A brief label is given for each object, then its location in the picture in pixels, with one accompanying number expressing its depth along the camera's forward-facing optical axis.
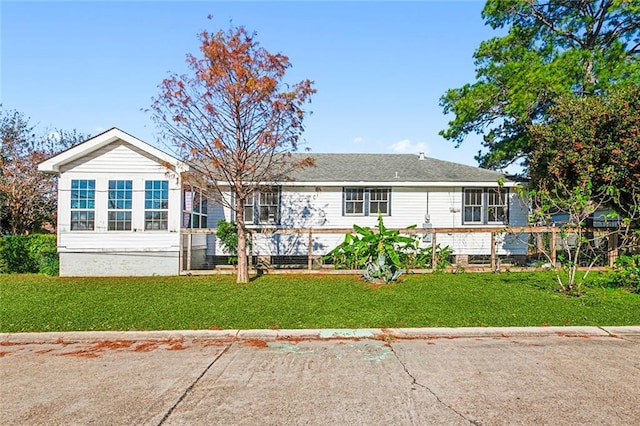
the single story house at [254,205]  13.14
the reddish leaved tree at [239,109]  10.13
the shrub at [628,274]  10.12
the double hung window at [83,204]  13.19
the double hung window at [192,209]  13.86
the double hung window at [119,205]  13.26
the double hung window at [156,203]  13.29
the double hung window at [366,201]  16.47
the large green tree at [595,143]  11.63
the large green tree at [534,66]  15.52
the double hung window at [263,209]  16.44
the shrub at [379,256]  10.88
